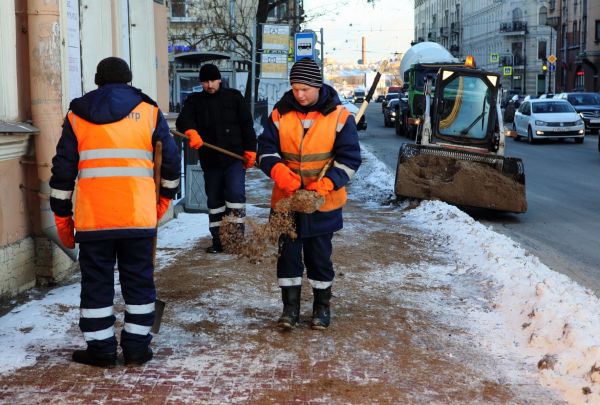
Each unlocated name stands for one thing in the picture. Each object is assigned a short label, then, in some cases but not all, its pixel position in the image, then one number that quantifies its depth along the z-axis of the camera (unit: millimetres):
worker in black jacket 8469
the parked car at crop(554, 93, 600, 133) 34312
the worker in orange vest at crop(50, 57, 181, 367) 4887
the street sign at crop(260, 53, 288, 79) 17766
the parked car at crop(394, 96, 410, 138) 31953
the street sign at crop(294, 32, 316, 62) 18641
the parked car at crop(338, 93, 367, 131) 33559
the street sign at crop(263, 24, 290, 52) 17281
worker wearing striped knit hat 5695
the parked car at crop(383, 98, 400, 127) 36794
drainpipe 6867
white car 28266
